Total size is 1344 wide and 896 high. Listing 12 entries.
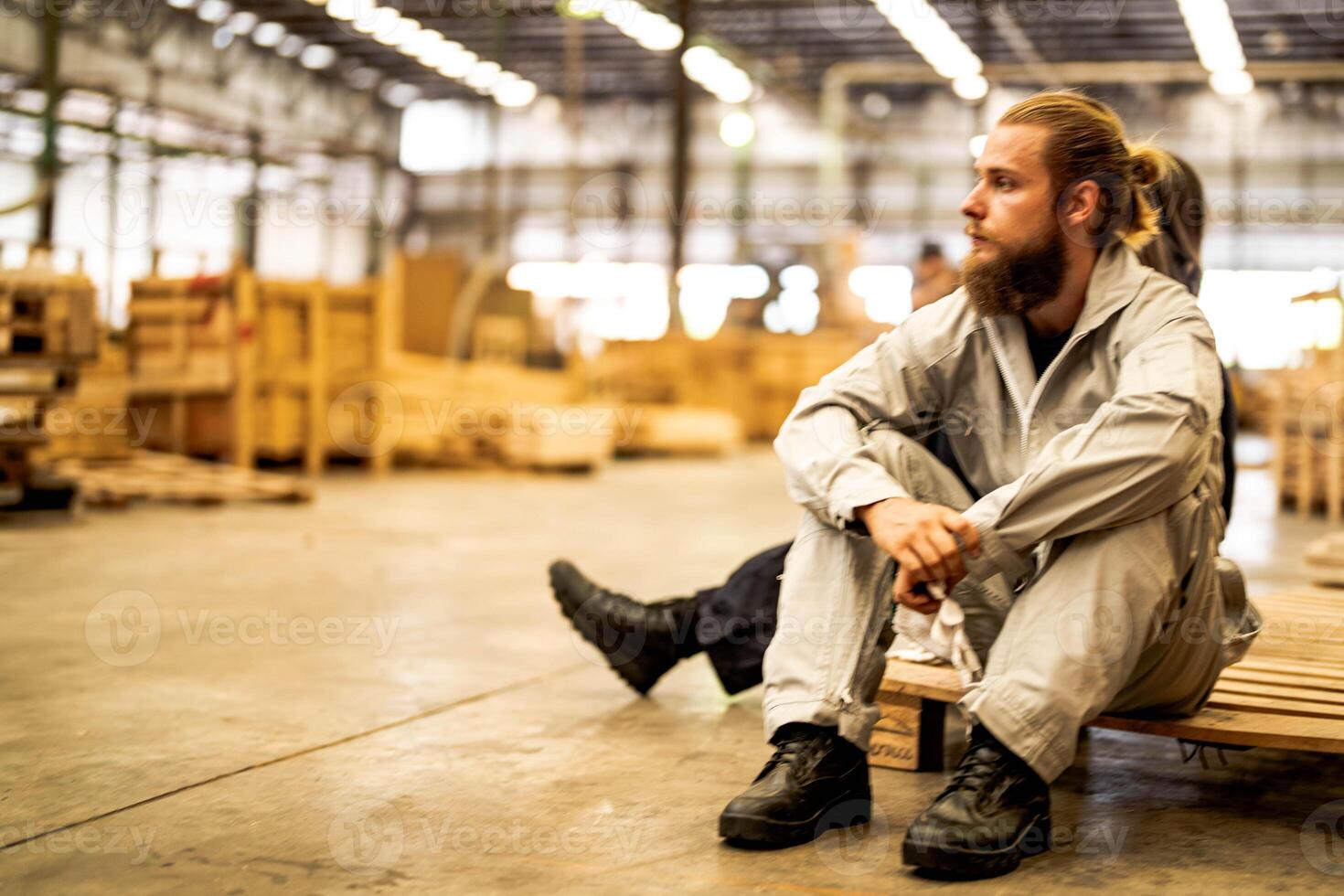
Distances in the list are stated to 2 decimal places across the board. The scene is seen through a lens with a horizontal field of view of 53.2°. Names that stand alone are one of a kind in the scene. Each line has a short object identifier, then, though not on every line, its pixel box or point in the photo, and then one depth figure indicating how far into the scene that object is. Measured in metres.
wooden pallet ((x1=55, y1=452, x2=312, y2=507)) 7.95
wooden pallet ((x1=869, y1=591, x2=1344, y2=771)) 2.37
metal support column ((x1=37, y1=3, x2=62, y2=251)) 10.75
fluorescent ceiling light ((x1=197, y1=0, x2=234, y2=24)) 24.20
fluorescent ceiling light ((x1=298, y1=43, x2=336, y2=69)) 27.80
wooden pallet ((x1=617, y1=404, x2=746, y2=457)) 15.21
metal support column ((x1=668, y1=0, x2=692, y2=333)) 15.37
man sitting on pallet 2.16
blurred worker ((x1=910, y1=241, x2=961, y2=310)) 8.09
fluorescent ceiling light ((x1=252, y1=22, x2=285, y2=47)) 25.97
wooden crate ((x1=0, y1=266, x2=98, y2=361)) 6.88
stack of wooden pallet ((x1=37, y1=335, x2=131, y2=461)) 9.27
